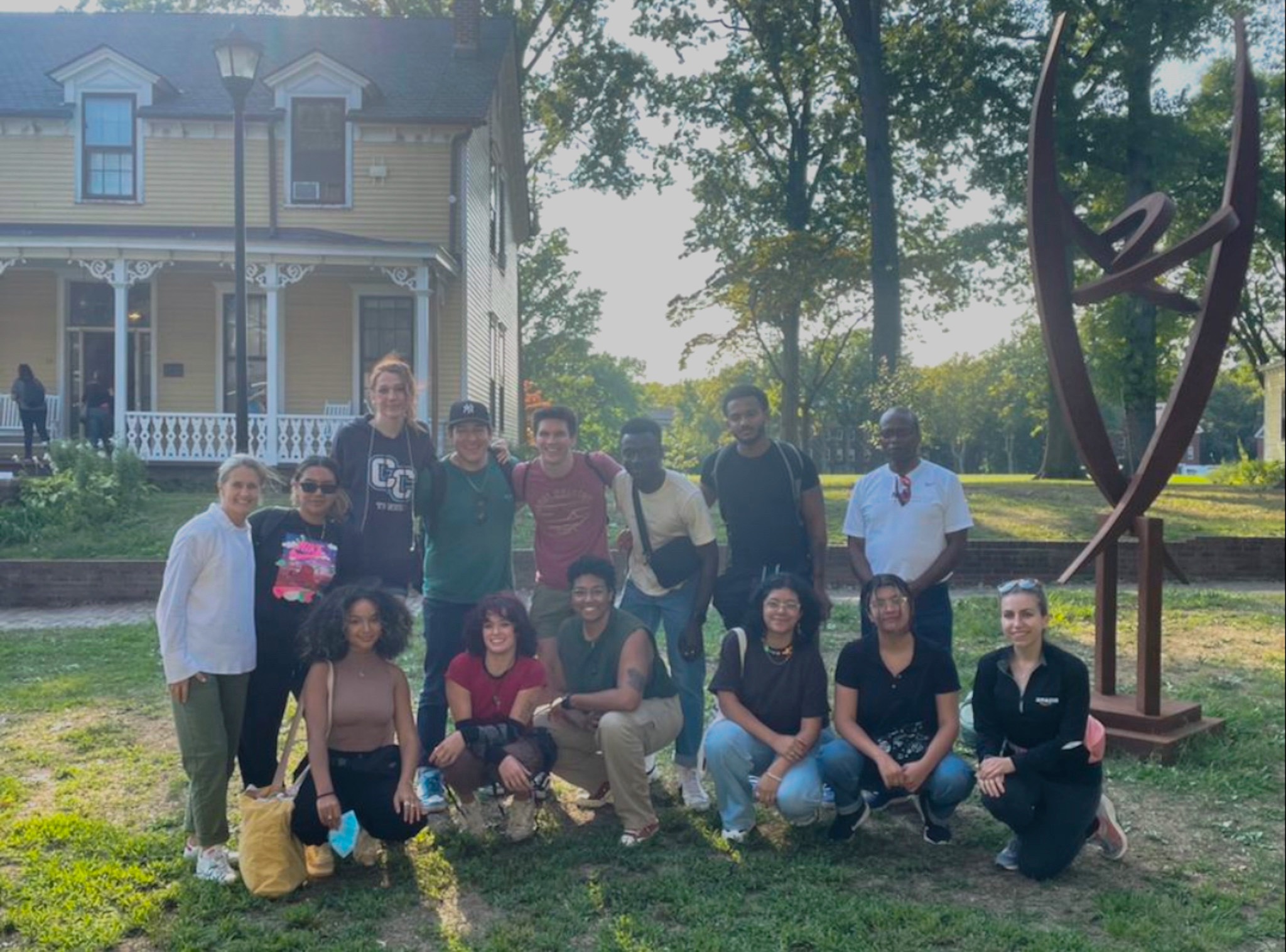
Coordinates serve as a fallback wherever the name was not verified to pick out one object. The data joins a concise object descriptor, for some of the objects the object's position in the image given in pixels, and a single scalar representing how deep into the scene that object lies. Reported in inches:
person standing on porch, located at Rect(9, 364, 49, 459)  668.1
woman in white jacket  174.6
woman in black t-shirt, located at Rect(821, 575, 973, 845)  189.5
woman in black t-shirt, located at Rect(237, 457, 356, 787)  186.7
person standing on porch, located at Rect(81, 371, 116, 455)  705.0
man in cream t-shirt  211.3
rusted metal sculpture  244.8
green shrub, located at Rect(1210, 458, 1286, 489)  1066.7
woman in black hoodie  205.9
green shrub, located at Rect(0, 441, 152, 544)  536.7
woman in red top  191.6
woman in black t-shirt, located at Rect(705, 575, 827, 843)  192.4
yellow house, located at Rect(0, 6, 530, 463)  761.0
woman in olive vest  195.3
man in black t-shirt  216.8
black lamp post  471.2
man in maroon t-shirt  214.2
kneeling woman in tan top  178.1
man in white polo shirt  217.8
